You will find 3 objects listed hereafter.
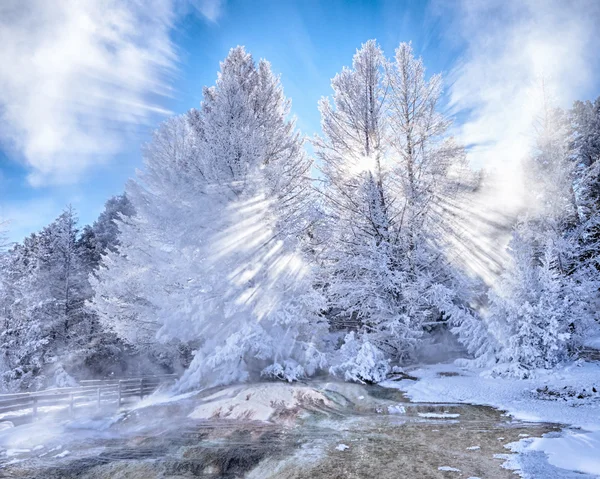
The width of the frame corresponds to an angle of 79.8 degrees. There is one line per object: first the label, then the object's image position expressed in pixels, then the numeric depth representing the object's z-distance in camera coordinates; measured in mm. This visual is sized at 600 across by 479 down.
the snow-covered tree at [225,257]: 11078
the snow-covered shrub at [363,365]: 10117
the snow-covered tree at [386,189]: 12789
